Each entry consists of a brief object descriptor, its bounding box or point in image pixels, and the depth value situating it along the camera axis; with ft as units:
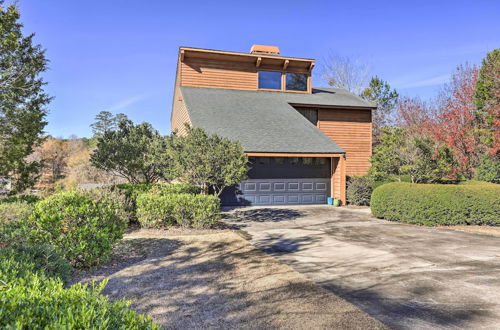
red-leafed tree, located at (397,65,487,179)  50.50
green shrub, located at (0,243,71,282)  13.85
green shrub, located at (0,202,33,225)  24.85
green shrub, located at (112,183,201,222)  33.78
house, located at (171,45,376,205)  50.24
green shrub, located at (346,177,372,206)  52.54
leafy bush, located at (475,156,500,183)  42.37
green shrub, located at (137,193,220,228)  30.40
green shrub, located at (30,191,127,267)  18.34
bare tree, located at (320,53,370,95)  112.68
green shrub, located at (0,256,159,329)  6.42
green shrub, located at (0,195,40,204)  31.60
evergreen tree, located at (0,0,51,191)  41.98
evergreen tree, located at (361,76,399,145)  103.60
